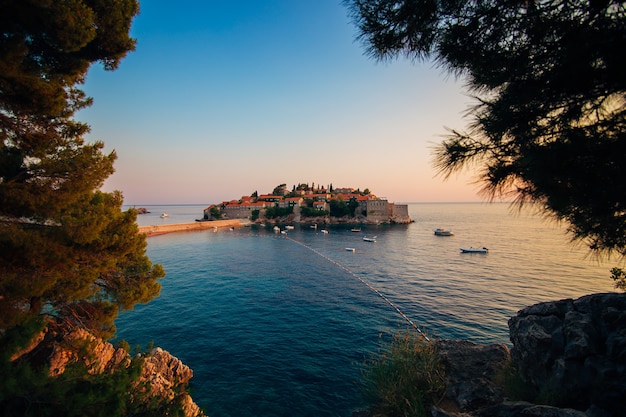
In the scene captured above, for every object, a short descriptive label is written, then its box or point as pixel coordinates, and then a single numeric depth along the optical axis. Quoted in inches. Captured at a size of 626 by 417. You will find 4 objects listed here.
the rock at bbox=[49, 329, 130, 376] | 250.8
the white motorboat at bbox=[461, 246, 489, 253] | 1640.0
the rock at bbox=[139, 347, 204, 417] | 348.2
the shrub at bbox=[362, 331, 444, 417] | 289.1
